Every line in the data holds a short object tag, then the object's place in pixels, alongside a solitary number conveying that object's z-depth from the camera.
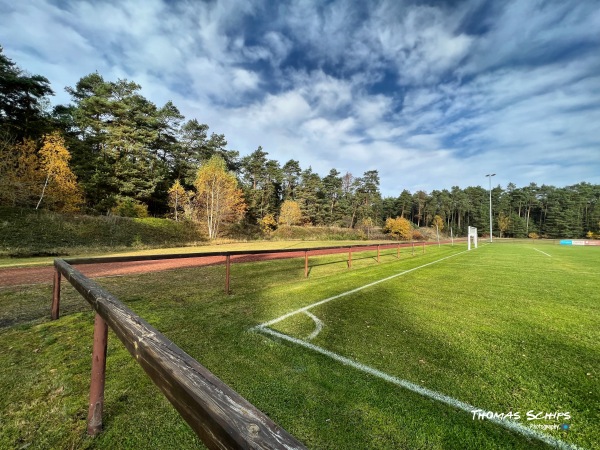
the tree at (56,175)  21.91
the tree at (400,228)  53.62
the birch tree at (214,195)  31.94
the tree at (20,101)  23.39
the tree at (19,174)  18.73
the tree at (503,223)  80.44
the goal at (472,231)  32.06
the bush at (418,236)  57.80
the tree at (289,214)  46.69
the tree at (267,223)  45.47
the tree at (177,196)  34.91
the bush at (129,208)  28.11
